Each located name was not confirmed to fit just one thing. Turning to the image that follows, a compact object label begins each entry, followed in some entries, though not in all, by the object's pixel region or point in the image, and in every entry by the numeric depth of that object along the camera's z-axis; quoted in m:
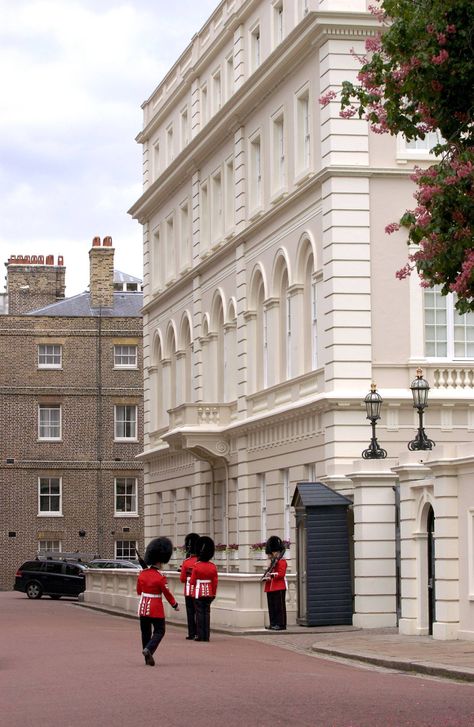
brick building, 70.81
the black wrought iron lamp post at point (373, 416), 30.58
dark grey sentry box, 30.36
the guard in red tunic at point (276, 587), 29.42
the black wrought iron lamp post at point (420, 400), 30.04
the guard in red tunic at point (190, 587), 27.33
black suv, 58.06
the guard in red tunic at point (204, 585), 26.47
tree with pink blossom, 15.70
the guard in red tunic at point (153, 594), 21.78
